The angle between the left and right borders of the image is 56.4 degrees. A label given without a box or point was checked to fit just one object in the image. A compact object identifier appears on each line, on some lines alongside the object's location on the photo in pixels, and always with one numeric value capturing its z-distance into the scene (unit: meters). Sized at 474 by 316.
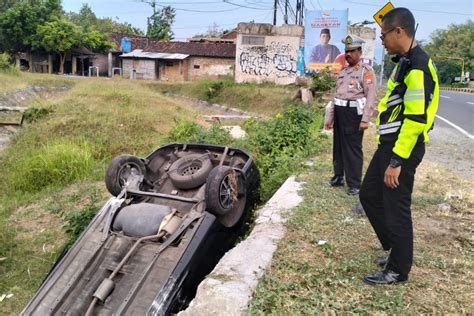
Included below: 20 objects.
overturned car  3.62
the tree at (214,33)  54.64
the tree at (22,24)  38.56
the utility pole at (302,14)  29.14
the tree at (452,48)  55.28
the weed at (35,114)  13.09
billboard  21.42
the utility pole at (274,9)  29.59
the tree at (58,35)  38.25
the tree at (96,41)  41.18
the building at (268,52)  27.02
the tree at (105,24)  65.25
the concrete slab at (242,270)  2.90
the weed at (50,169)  8.57
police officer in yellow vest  2.86
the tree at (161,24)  55.41
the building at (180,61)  36.53
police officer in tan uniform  5.23
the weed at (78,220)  5.65
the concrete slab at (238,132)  10.41
